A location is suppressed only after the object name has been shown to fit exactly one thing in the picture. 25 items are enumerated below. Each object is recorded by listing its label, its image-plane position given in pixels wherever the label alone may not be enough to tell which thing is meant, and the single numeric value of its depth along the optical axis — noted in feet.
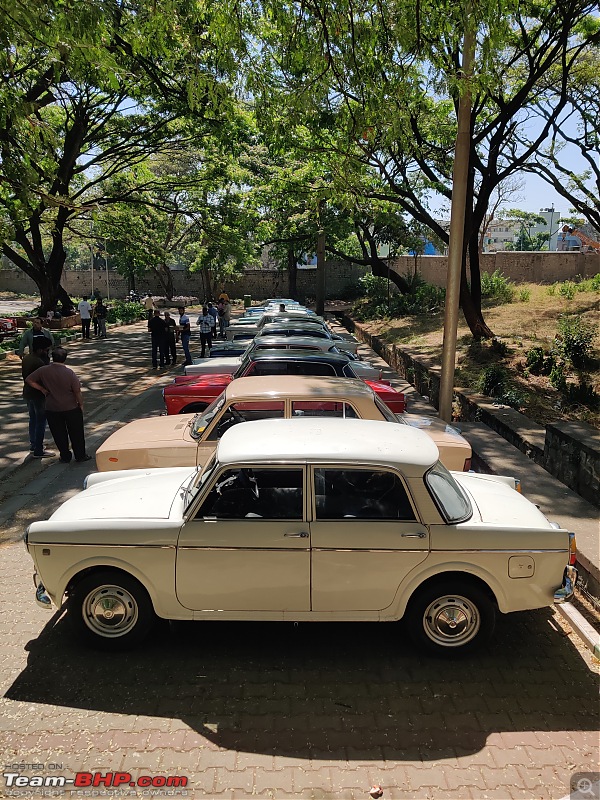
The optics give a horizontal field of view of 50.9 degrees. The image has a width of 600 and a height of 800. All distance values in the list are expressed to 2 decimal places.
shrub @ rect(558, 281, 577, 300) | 63.57
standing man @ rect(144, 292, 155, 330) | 95.99
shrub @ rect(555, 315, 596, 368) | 39.91
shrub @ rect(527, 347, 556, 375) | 40.52
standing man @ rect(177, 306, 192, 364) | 56.29
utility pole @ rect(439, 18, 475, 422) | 27.30
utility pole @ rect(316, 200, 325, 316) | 97.00
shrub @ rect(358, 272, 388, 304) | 99.42
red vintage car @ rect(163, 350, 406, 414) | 28.99
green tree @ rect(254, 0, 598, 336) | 29.40
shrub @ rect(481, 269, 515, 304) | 72.59
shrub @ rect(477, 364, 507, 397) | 37.50
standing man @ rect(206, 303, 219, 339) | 69.07
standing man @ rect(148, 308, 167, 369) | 53.93
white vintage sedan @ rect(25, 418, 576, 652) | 13.87
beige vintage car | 20.56
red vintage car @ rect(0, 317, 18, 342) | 68.65
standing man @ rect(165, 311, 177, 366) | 55.94
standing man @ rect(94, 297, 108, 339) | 75.77
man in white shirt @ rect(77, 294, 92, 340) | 73.00
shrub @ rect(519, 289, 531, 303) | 68.83
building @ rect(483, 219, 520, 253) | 543.55
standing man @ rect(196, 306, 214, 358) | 59.82
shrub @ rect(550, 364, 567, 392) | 36.73
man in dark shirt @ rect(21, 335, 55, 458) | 28.78
